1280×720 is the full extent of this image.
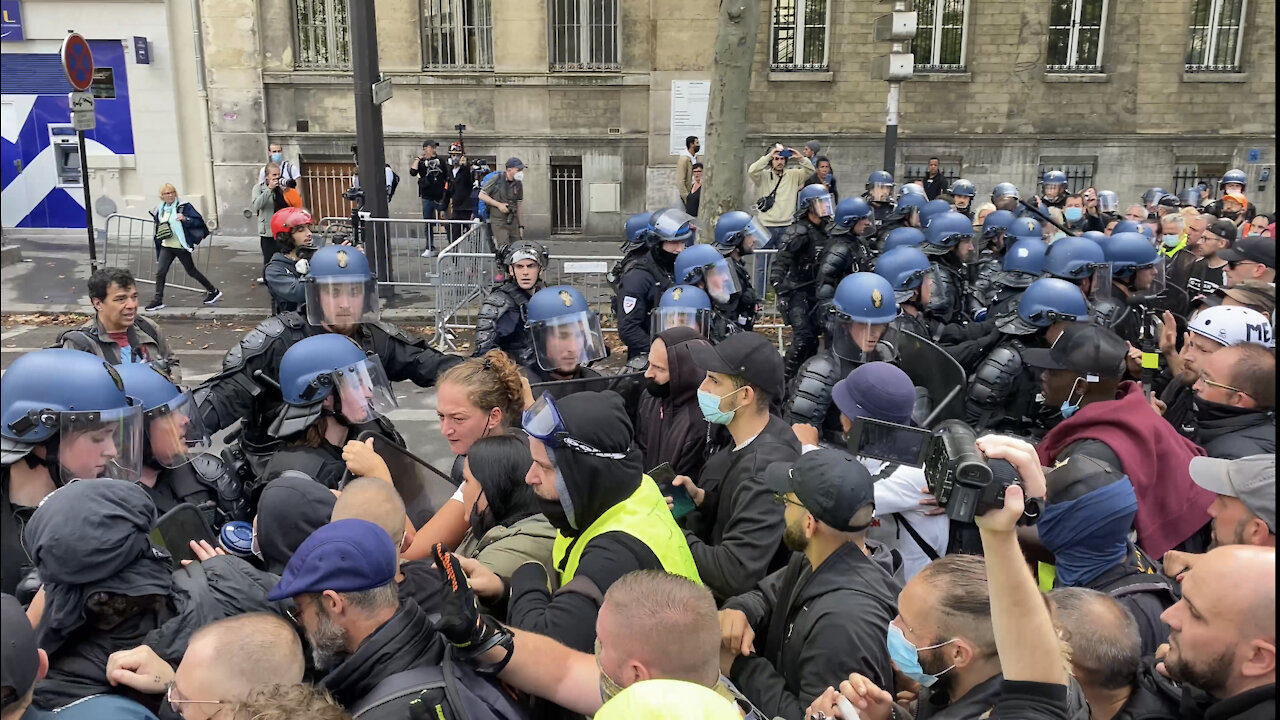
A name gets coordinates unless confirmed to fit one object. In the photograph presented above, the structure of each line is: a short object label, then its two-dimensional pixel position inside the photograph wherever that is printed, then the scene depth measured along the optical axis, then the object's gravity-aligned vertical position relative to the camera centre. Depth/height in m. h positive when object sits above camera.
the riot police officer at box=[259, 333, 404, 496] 3.96 -1.06
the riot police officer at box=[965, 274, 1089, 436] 4.87 -1.10
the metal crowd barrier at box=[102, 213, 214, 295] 13.84 -1.53
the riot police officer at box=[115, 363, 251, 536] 3.62 -1.18
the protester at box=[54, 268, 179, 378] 6.00 -1.15
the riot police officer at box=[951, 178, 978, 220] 11.29 -0.60
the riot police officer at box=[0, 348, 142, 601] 3.22 -0.95
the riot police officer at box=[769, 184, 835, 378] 9.04 -1.05
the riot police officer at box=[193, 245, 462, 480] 4.68 -1.08
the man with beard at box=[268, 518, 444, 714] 2.26 -1.11
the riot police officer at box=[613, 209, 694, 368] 7.17 -0.98
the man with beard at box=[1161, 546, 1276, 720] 1.99 -1.02
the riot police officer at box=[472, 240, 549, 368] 6.19 -1.05
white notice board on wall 18.55 +0.77
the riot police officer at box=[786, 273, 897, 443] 5.33 -0.96
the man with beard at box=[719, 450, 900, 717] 2.57 -1.27
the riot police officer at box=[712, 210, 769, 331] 7.72 -0.92
